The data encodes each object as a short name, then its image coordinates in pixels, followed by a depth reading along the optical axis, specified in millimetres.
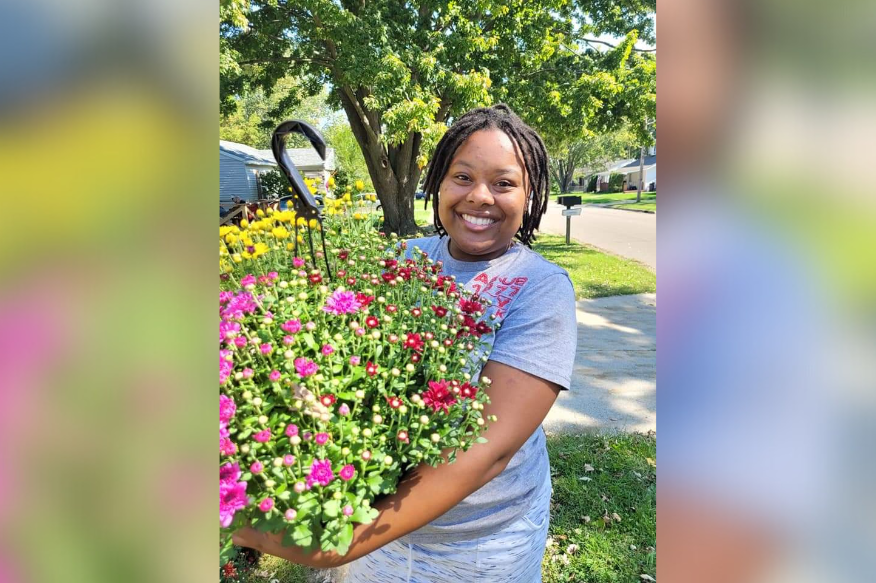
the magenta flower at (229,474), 668
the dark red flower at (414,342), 915
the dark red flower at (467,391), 904
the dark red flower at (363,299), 958
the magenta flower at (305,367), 764
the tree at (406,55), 10406
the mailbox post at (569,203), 11727
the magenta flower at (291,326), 817
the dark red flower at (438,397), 851
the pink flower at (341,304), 915
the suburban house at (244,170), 20766
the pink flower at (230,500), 643
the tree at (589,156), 56750
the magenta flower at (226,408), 685
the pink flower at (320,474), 732
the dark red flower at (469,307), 1071
